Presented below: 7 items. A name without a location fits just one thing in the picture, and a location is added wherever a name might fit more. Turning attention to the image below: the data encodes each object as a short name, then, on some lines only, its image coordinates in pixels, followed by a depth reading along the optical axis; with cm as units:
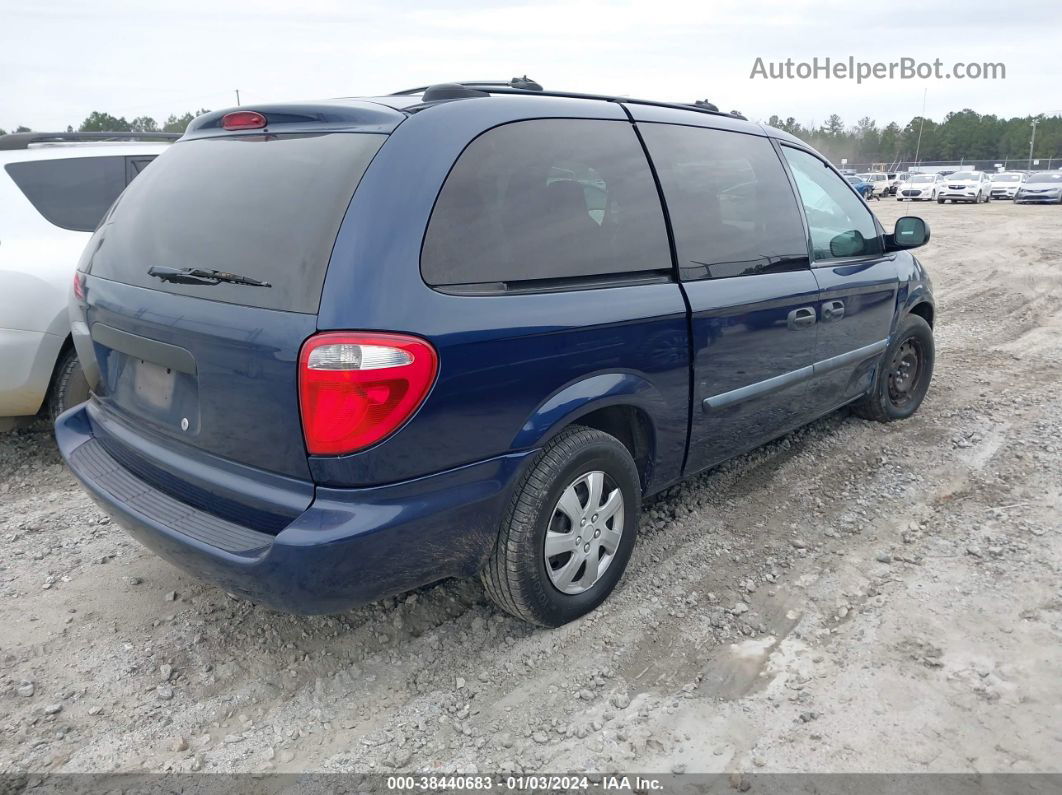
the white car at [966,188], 3167
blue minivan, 217
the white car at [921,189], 3384
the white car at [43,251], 399
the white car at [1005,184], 3308
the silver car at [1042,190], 3002
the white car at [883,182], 4209
